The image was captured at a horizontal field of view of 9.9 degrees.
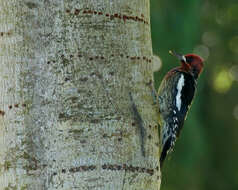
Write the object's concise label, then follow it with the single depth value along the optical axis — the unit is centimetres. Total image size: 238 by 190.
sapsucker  1095
